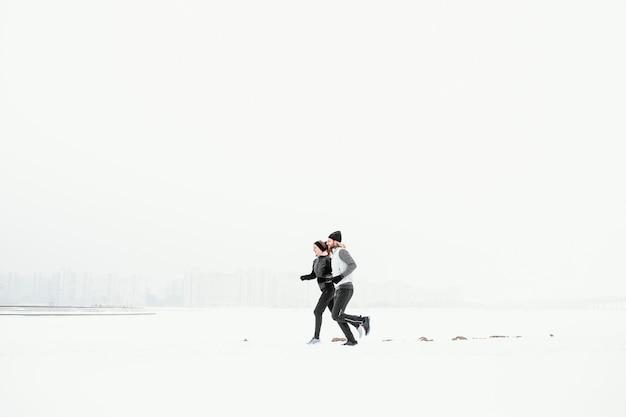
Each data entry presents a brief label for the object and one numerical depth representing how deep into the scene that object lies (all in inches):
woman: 467.2
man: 452.1
